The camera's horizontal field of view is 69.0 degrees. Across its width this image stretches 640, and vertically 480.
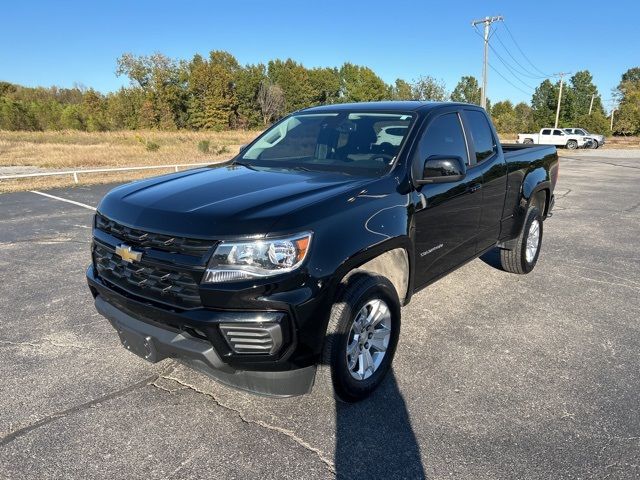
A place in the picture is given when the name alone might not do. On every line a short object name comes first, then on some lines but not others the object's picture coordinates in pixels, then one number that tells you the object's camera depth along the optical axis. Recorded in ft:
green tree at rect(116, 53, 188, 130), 208.44
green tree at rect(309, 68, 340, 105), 269.85
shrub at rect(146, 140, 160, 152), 92.30
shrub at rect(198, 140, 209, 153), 85.56
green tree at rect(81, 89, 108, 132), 192.85
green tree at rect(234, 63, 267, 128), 234.17
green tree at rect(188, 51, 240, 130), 220.43
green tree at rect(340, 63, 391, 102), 258.16
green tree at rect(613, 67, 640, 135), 203.92
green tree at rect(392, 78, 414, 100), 202.59
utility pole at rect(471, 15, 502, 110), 97.27
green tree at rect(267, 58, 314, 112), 257.75
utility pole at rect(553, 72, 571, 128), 181.08
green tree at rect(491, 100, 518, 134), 186.19
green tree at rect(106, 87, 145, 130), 207.00
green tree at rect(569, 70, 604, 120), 255.70
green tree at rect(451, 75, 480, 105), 270.46
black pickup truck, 7.72
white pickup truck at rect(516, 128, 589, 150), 120.06
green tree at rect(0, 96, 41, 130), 172.04
